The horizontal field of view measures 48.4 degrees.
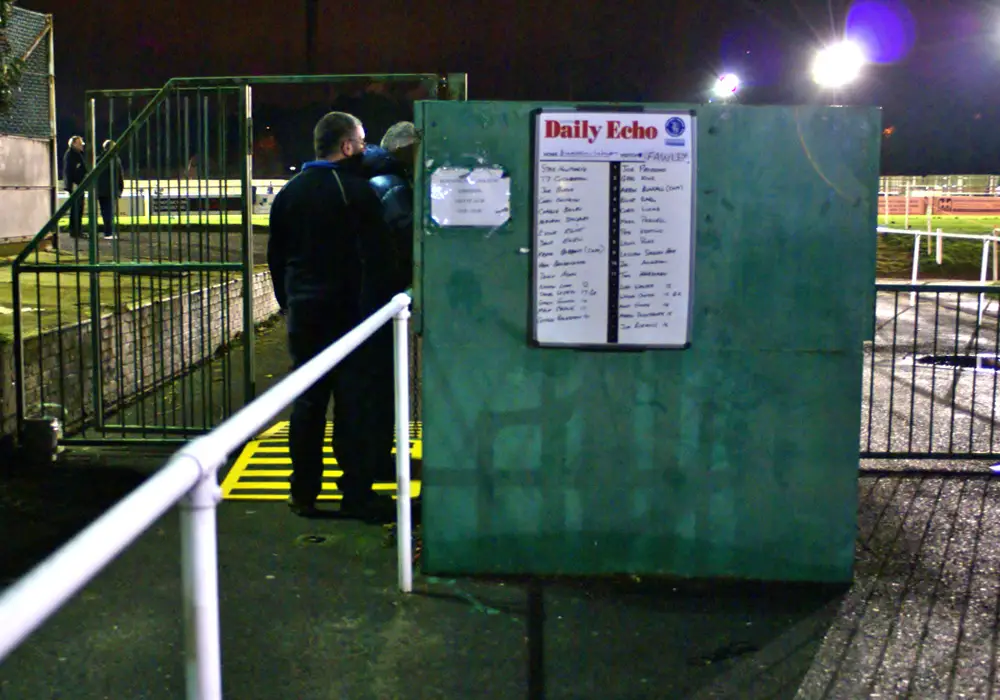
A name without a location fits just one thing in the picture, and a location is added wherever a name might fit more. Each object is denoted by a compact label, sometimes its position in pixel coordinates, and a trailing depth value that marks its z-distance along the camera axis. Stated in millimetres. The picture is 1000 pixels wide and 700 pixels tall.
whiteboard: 4480
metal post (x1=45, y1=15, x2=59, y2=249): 16000
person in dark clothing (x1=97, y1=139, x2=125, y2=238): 15406
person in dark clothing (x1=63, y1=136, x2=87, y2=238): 19547
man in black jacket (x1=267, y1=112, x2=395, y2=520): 5719
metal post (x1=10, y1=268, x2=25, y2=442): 6855
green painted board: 4570
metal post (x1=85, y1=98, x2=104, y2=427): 7395
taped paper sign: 4535
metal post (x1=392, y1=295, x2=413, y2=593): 4422
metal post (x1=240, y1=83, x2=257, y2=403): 7129
